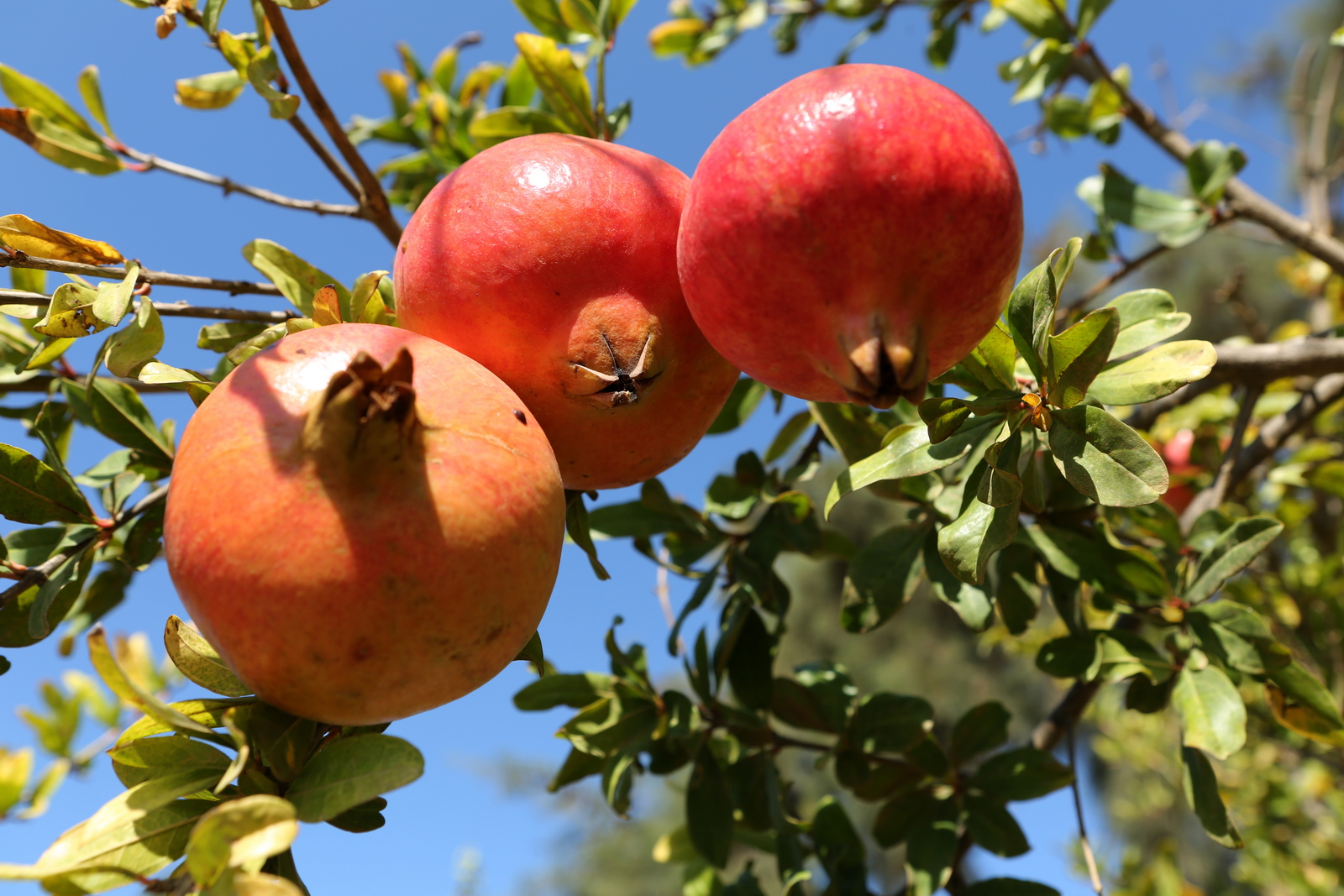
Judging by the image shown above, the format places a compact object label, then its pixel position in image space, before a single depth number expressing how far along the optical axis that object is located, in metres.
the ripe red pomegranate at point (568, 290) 0.38
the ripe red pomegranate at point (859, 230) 0.33
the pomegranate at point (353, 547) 0.31
